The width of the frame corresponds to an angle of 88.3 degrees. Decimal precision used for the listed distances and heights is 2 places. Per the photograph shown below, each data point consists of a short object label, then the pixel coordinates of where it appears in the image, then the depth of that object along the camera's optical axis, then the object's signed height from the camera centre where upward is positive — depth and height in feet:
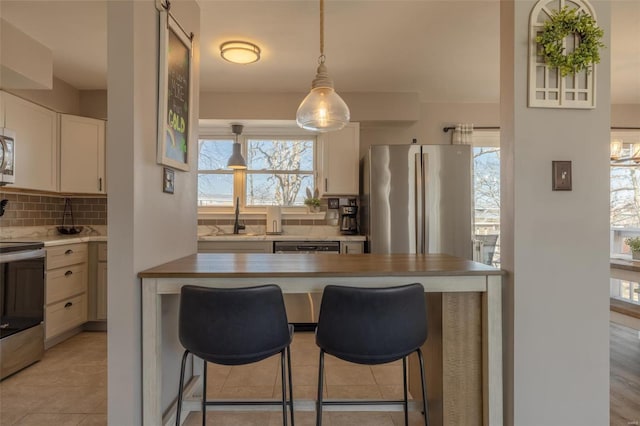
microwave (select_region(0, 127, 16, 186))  8.43 +1.49
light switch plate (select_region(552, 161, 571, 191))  4.88 +0.57
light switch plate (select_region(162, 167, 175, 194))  5.82 +0.61
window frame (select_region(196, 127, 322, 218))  13.69 +2.53
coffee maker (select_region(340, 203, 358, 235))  12.79 -0.22
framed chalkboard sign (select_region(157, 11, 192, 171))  5.49 +2.18
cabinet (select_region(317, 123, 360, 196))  12.69 +2.09
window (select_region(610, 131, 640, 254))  14.21 +0.70
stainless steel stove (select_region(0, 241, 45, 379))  7.71 -2.26
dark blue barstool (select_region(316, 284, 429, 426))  4.34 -1.45
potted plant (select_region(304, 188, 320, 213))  13.29 +0.53
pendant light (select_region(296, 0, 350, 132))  6.42 +2.11
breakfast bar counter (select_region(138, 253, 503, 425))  4.93 -1.53
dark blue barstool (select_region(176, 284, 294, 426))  4.32 -1.45
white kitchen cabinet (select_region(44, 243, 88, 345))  9.29 -2.27
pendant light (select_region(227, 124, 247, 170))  12.62 +2.08
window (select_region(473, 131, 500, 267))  14.43 +1.06
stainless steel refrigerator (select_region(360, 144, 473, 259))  11.14 +0.53
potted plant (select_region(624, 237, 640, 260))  9.23 -0.90
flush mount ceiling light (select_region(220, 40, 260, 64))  8.95 +4.51
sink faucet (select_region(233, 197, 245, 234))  13.01 -0.45
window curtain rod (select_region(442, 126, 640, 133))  13.74 +3.66
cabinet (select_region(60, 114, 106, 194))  11.10 +2.01
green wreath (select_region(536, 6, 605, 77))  4.66 +2.51
